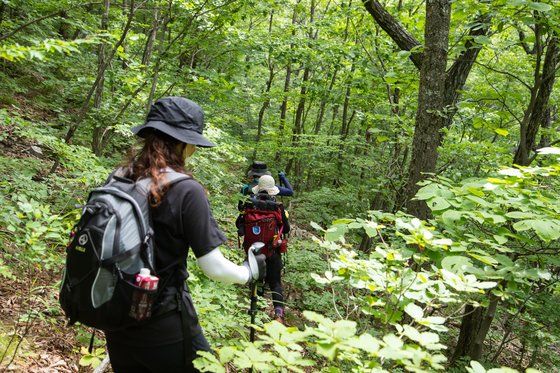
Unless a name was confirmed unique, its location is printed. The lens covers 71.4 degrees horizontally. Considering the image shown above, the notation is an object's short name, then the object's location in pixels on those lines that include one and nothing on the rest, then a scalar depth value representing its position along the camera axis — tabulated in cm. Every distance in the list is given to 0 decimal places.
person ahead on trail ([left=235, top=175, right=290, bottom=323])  552
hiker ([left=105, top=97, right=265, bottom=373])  186
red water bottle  167
